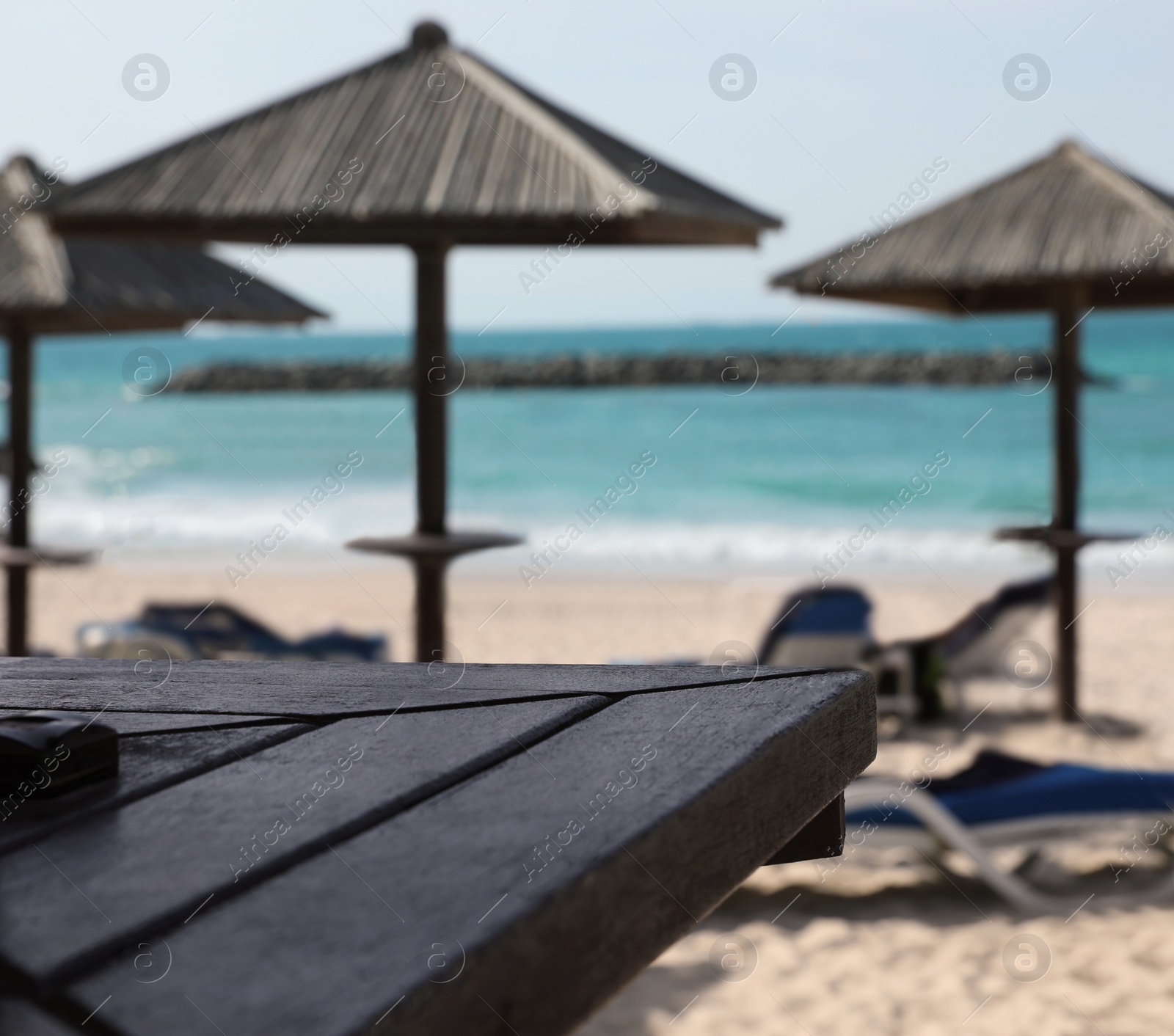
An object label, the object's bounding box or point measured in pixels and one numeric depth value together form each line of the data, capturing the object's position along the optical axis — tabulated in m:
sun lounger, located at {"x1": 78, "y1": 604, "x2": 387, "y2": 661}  6.18
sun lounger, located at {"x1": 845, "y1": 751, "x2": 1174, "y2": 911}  3.68
